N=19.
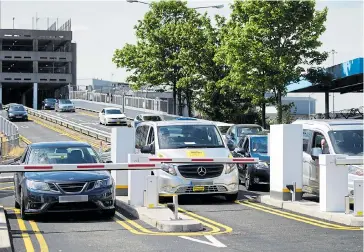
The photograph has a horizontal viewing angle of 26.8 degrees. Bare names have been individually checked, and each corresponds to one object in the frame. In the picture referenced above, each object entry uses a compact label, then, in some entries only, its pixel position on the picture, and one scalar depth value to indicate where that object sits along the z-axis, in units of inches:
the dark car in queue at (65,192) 546.9
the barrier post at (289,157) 634.8
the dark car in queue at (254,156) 801.6
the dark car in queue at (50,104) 3750.0
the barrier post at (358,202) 528.4
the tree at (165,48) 2539.4
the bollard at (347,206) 542.6
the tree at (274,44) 1801.2
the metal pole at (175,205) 522.4
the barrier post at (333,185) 556.1
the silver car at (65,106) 3326.0
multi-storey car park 4845.0
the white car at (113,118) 2530.5
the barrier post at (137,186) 608.7
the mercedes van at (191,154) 669.9
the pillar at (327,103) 2072.6
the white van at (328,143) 641.6
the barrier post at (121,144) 661.9
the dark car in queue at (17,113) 2847.0
